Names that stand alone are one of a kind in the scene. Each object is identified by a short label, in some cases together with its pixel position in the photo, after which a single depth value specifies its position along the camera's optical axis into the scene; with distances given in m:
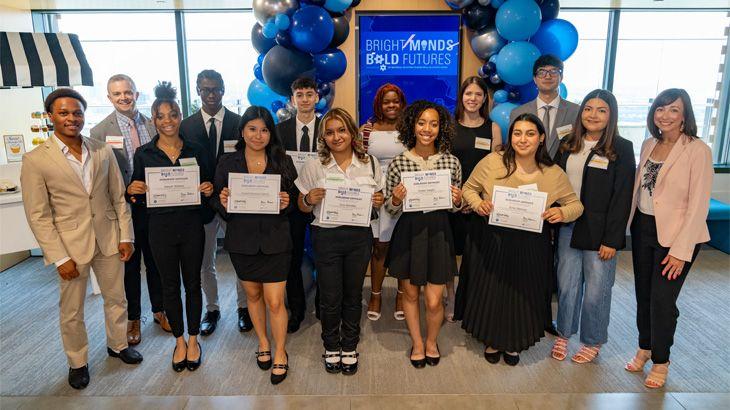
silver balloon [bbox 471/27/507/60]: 3.91
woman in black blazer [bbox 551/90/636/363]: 2.68
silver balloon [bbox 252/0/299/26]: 3.66
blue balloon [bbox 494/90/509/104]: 3.94
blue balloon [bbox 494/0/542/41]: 3.60
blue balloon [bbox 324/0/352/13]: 3.81
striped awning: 4.36
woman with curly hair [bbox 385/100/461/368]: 2.71
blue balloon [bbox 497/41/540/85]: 3.63
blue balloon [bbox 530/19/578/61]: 3.85
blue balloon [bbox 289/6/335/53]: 3.59
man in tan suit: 2.47
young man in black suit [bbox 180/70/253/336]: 3.23
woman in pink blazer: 2.50
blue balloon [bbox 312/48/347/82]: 3.94
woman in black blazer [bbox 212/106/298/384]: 2.62
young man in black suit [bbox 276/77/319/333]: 3.21
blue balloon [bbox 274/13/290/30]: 3.61
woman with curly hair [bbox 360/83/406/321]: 3.24
